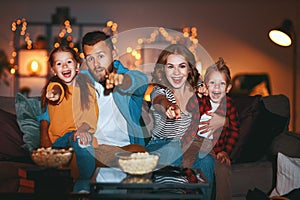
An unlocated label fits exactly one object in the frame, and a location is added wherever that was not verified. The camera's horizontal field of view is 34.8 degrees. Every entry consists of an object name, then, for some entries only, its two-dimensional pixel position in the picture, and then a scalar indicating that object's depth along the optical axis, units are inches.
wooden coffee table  80.0
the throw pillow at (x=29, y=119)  118.2
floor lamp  126.6
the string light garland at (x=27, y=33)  258.4
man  113.0
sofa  115.4
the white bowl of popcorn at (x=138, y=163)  83.3
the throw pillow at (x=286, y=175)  106.3
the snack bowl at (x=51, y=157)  85.6
